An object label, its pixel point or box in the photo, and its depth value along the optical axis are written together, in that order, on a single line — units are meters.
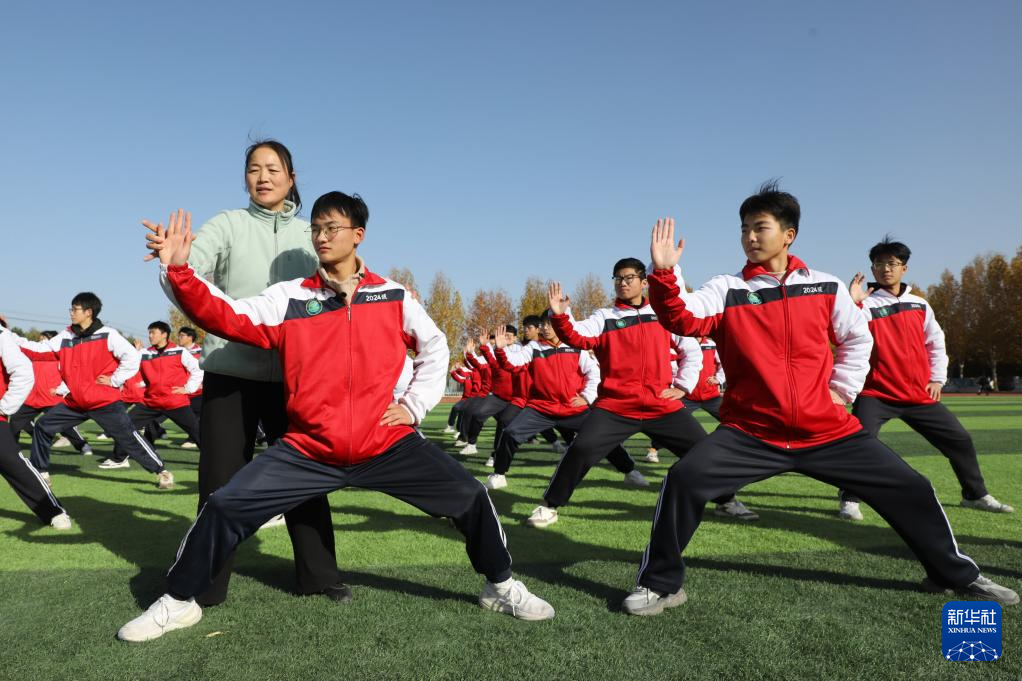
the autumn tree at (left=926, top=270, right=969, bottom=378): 61.75
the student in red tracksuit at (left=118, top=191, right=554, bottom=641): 3.42
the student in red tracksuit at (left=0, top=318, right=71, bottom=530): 5.94
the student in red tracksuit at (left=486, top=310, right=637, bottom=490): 8.61
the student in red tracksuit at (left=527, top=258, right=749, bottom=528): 6.06
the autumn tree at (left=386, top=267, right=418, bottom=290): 56.62
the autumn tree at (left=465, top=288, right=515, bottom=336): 65.56
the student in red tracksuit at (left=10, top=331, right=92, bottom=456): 10.06
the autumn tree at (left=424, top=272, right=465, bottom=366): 57.59
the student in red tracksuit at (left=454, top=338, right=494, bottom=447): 13.24
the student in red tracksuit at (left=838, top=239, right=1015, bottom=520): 6.40
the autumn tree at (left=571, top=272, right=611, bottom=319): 66.94
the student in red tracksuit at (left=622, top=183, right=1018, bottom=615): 3.73
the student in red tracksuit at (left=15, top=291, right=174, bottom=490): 8.87
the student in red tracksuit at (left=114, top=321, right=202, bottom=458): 10.63
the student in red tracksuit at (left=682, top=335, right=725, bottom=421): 9.66
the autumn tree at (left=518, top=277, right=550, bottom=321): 65.06
